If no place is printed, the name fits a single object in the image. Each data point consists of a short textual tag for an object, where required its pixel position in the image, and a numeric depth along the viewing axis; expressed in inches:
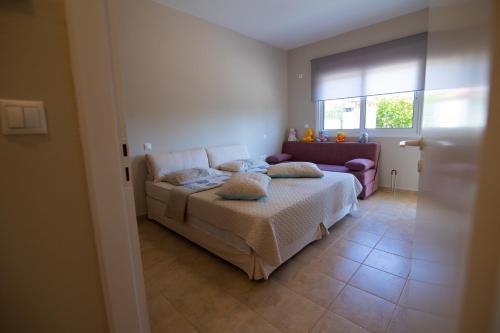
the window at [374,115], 145.0
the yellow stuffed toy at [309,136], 185.5
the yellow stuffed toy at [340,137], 169.2
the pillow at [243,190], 77.9
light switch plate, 24.9
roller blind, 135.3
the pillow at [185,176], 105.7
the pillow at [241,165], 132.3
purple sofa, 137.3
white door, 13.3
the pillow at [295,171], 106.0
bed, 65.9
